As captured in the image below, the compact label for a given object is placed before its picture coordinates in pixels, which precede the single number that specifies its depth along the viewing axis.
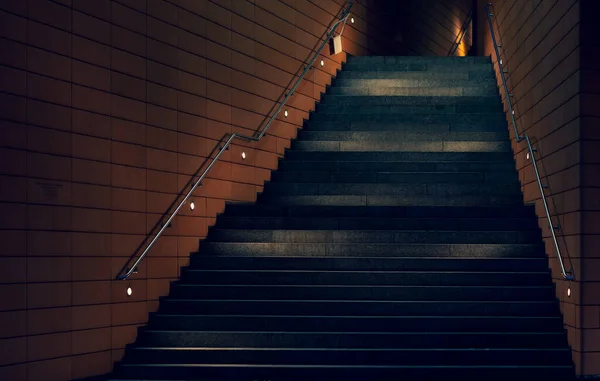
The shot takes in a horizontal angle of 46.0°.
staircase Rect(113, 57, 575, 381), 5.80
